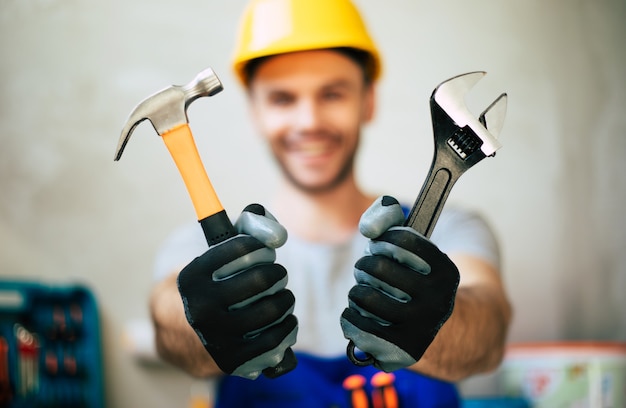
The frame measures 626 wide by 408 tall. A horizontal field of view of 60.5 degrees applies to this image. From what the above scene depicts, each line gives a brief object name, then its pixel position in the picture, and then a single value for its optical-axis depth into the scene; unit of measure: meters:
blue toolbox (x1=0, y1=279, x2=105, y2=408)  1.23
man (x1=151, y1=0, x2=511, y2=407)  0.57
